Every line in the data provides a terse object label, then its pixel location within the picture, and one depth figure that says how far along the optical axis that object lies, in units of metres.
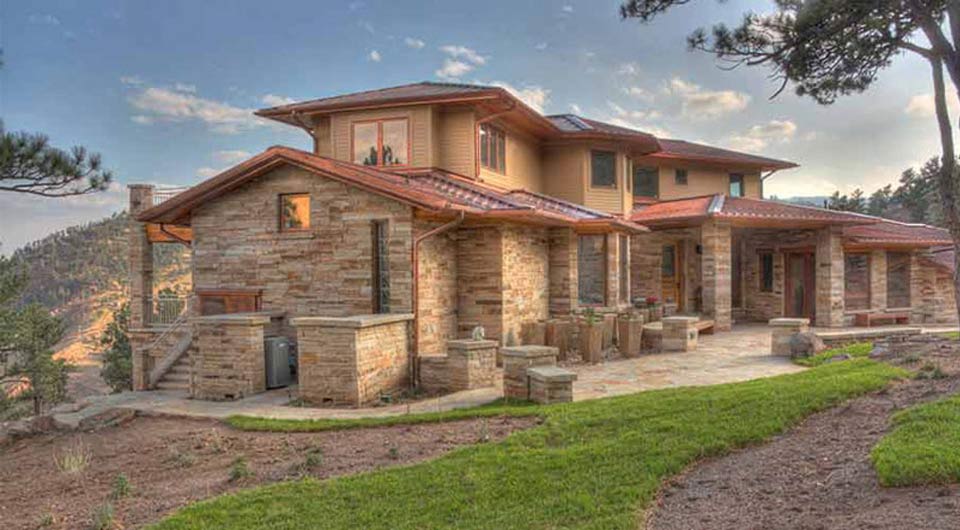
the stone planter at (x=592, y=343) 11.66
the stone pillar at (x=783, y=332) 12.01
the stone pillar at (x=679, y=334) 12.98
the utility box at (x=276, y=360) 10.12
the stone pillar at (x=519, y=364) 8.42
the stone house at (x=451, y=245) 10.14
